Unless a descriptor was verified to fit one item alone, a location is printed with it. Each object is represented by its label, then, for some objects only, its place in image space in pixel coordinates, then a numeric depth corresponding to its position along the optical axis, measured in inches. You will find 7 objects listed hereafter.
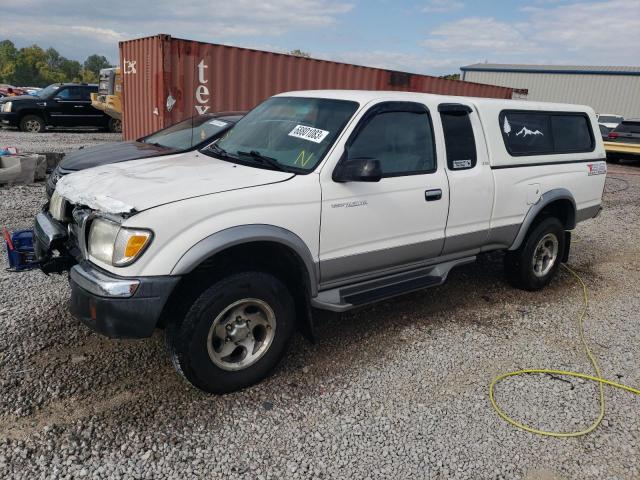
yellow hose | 121.0
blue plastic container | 143.1
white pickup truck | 111.9
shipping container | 364.2
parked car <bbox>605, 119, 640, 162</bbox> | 634.2
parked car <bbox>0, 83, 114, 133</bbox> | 669.9
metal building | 1250.0
